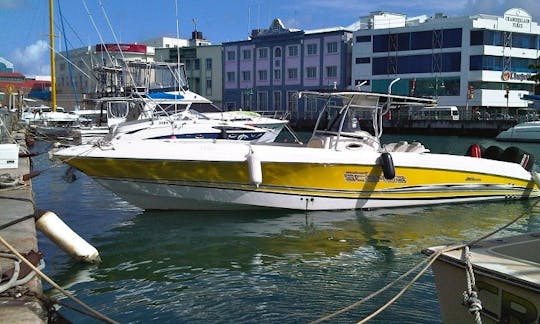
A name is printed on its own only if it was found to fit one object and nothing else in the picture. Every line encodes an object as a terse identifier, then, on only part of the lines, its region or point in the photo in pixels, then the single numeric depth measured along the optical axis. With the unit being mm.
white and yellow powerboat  11438
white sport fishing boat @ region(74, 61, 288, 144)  19375
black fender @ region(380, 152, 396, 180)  11859
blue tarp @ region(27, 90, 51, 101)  70500
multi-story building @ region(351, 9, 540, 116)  61438
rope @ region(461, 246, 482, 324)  4277
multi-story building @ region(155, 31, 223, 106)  83062
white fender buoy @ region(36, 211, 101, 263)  8133
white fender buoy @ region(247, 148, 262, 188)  11102
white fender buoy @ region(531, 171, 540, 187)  13961
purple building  70812
